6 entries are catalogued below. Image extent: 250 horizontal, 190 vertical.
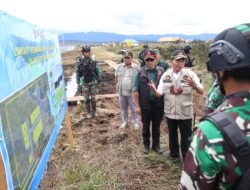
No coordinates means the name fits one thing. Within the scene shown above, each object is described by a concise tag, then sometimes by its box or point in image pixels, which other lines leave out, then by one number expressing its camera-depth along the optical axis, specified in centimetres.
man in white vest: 280
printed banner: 143
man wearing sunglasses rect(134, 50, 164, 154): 316
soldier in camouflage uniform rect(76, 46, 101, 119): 490
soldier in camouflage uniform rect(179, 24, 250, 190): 82
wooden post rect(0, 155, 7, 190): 130
